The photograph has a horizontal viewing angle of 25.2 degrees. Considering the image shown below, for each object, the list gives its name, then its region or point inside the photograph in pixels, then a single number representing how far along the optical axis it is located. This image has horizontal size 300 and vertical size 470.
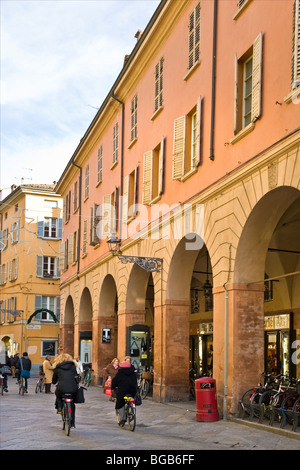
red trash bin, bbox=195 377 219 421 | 14.55
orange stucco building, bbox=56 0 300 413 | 13.77
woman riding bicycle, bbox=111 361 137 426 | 13.40
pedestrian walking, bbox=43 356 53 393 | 24.07
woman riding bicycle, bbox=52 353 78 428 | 12.65
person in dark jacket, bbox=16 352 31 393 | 26.39
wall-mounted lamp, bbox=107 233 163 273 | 19.88
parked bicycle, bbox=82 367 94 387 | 30.10
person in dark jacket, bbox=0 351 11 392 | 26.01
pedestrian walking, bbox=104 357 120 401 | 22.19
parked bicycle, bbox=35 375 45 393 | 27.17
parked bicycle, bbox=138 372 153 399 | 21.14
